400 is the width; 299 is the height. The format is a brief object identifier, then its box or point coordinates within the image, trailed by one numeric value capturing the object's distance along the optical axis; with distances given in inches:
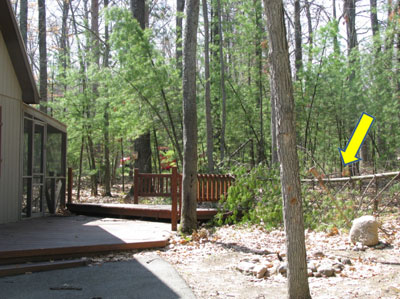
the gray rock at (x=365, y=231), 228.7
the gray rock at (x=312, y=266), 191.3
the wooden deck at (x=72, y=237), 222.4
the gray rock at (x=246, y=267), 202.0
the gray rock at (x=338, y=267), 188.7
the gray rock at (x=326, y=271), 184.7
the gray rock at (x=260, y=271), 192.8
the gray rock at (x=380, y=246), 226.4
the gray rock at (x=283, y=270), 190.4
